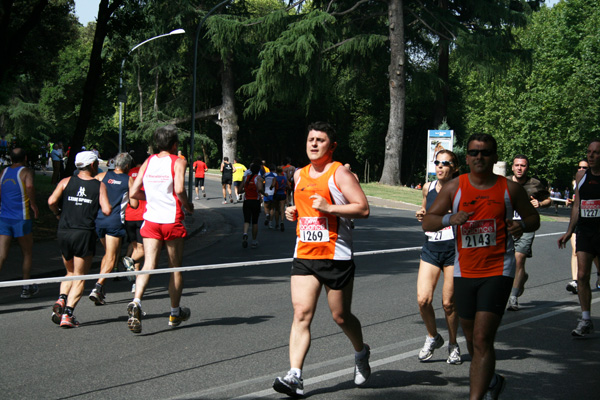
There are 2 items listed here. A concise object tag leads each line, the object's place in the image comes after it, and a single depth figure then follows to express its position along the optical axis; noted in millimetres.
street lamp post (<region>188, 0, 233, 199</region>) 22347
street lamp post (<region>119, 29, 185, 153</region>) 27880
